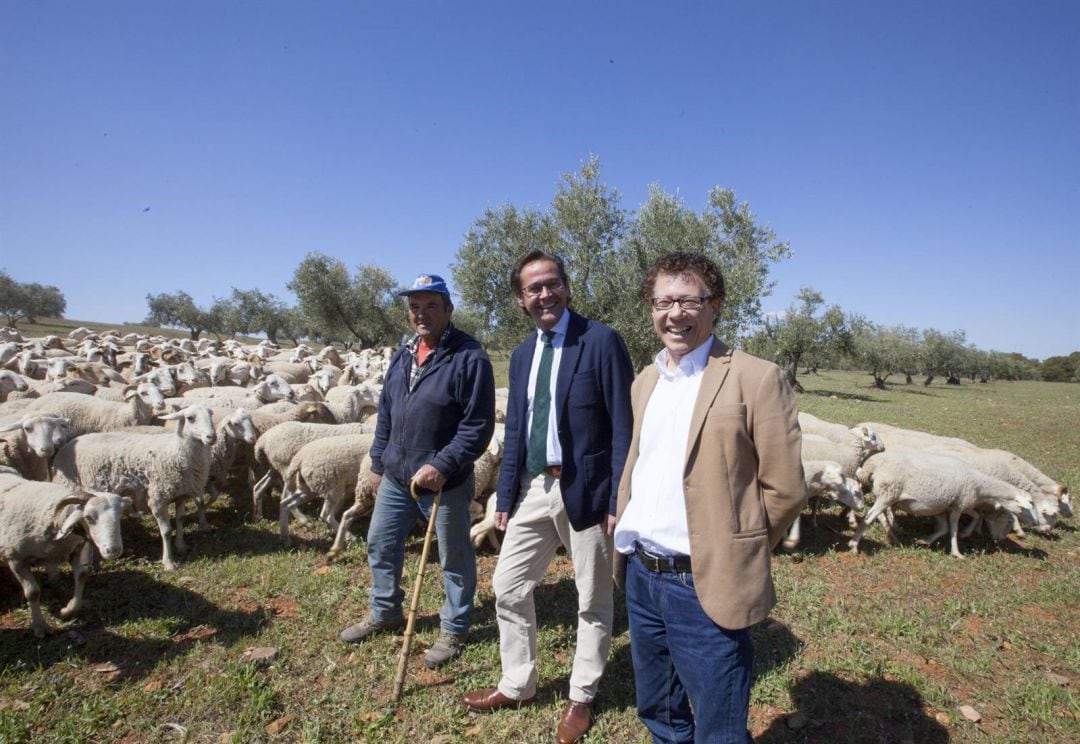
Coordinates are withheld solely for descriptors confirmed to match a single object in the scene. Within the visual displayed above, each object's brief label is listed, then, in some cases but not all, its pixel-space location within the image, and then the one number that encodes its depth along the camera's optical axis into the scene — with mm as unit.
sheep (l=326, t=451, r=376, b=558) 5707
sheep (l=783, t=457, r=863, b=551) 6539
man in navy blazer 2926
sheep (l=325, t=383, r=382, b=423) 9961
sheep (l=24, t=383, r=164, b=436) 7797
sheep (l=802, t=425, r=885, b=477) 7770
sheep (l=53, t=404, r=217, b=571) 5805
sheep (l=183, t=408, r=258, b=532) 6926
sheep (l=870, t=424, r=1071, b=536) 7242
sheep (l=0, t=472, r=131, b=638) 4242
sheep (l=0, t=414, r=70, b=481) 5859
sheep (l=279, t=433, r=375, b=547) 6207
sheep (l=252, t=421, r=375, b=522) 6840
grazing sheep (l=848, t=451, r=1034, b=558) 6535
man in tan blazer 1874
